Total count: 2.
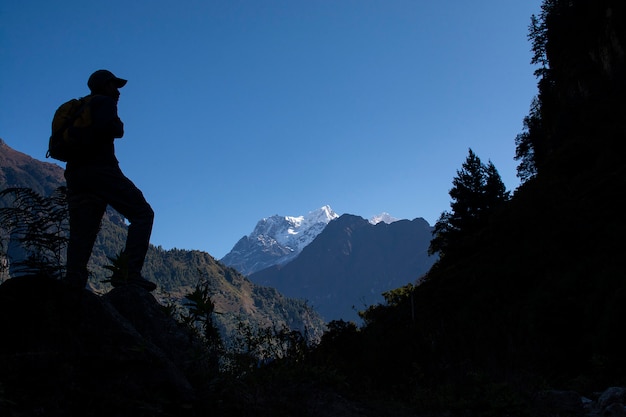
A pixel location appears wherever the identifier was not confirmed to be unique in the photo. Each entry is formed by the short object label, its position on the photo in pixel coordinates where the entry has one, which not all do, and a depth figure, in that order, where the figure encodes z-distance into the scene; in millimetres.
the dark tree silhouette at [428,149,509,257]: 29469
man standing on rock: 4941
